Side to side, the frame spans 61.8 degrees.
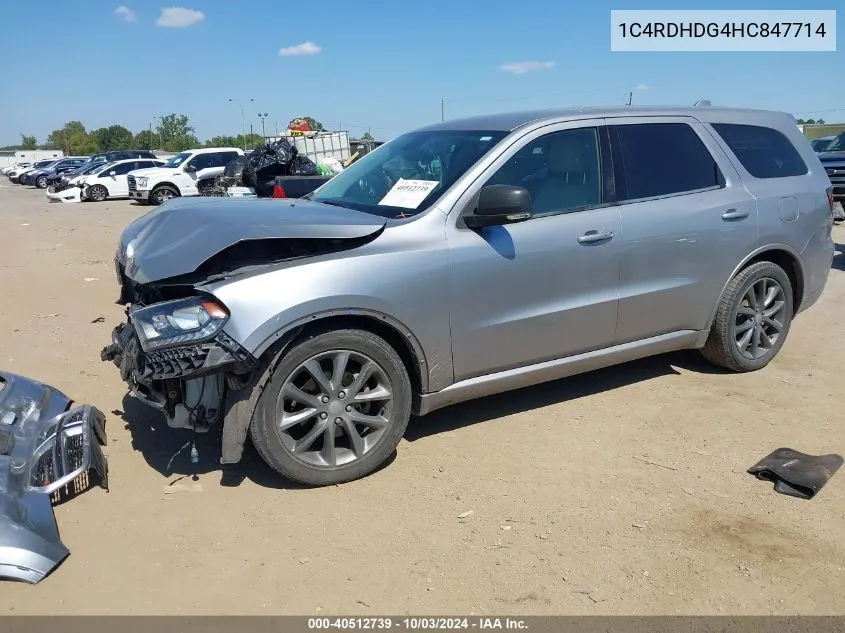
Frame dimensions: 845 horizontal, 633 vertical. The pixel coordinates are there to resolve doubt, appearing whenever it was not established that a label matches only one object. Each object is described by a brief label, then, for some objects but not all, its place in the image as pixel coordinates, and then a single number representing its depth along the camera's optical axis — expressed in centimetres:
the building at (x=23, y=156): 8144
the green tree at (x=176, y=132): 10831
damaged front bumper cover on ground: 287
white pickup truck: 2259
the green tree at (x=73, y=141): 10546
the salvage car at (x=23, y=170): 4418
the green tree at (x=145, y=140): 10606
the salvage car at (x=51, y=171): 3856
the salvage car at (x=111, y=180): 2623
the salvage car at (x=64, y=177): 2811
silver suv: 338
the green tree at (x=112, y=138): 10619
